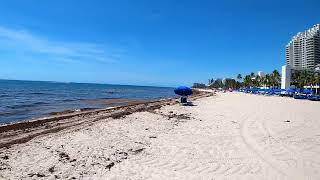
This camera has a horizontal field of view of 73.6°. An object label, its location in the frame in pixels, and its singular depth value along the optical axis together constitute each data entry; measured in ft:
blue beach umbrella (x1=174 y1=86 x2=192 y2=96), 67.54
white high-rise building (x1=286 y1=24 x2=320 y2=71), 356.09
